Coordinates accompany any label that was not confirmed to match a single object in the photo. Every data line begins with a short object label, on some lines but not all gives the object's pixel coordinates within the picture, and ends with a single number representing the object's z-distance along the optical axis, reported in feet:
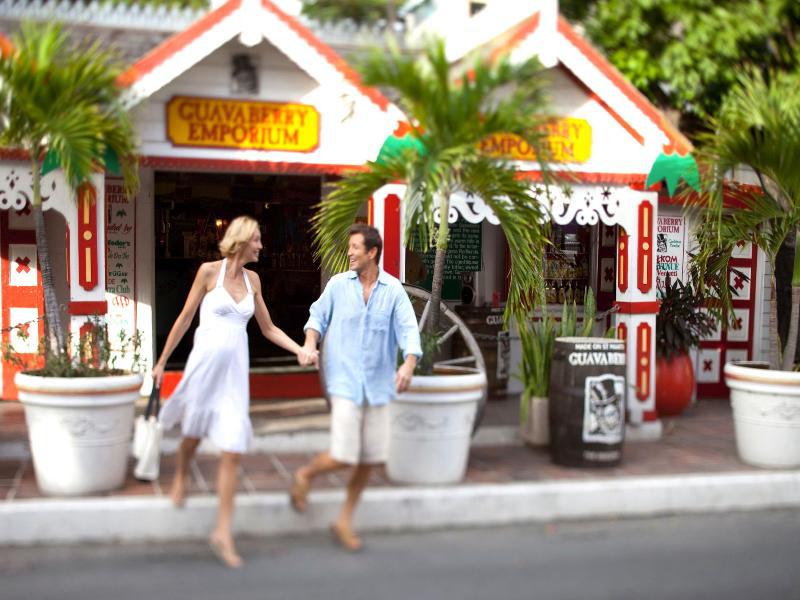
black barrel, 21.89
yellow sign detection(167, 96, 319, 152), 24.41
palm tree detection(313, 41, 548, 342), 20.29
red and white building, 23.73
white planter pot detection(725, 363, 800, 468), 22.45
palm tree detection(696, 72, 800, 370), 23.16
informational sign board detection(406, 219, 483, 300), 33.17
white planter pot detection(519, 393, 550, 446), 24.18
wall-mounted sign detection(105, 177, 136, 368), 30.14
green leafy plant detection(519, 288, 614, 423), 24.07
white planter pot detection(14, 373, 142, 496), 18.80
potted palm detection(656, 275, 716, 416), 29.99
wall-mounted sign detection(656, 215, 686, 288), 34.12
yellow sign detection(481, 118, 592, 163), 26.76
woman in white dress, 16.47
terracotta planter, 29.89
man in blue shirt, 17.01
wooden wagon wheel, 25.04
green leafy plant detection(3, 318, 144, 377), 20.11
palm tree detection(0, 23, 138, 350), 19.61
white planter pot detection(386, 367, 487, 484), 20.01
